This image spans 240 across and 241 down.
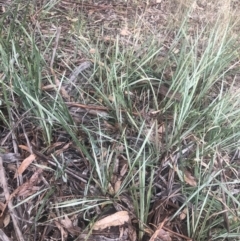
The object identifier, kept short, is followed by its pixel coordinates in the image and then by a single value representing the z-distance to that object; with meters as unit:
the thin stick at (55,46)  1.89
